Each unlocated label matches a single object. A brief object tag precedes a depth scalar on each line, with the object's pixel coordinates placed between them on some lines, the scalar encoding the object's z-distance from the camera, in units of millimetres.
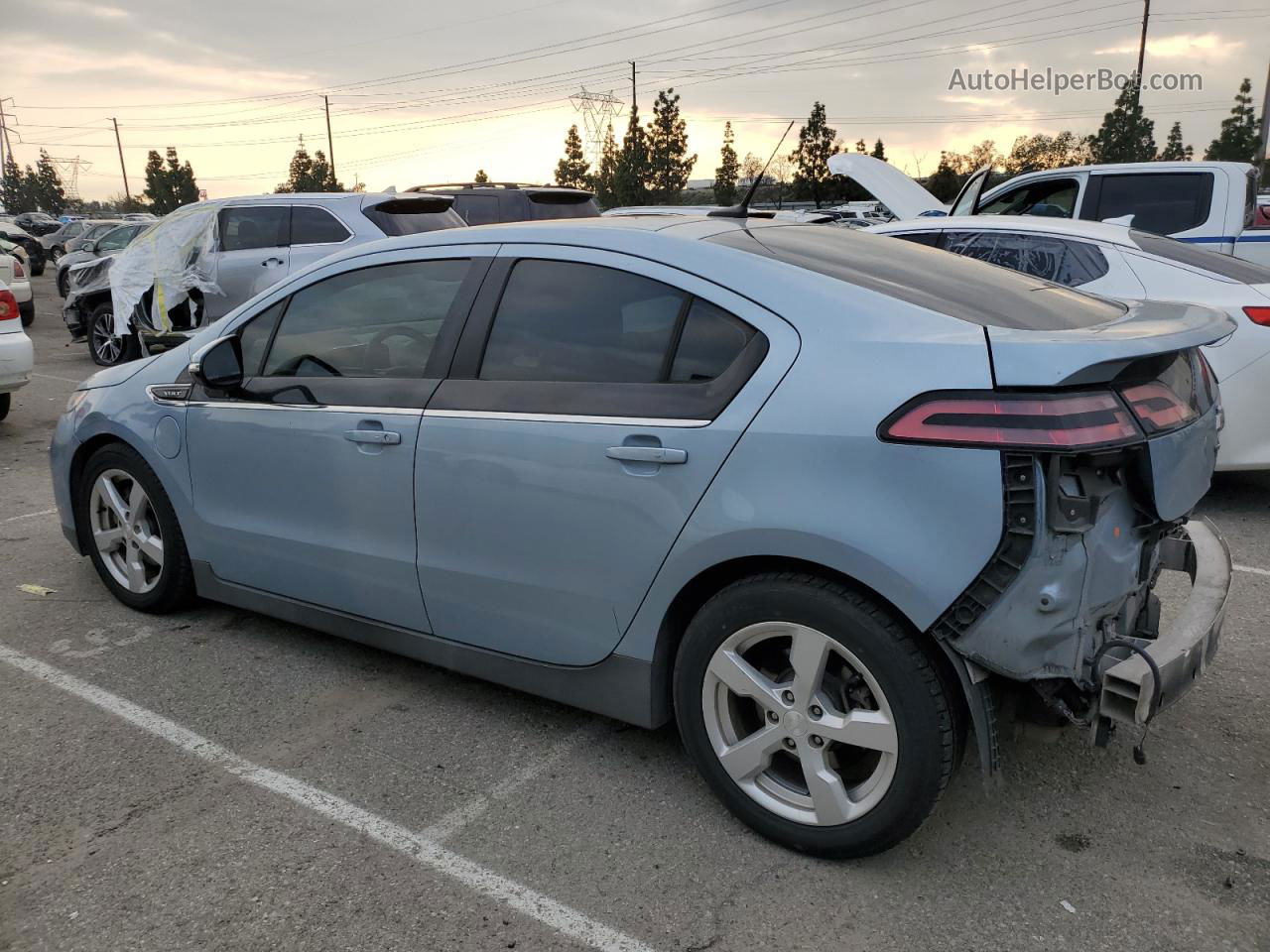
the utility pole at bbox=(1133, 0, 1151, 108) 42250
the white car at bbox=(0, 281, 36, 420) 8312
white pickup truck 8164
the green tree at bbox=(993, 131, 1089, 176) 60356
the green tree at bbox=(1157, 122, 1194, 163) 56656
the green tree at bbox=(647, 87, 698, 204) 46969
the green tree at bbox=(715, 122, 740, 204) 49156
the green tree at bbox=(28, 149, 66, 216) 100350
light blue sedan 2283
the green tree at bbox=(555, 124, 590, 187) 58250
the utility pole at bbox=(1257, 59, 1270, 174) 26844
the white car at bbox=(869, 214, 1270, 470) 5289
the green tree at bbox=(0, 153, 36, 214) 96625
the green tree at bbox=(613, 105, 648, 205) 45906
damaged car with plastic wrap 9867
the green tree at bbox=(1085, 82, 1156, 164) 41844
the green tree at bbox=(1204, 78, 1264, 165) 52906
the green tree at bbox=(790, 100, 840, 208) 50406
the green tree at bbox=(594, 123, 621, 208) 47844
